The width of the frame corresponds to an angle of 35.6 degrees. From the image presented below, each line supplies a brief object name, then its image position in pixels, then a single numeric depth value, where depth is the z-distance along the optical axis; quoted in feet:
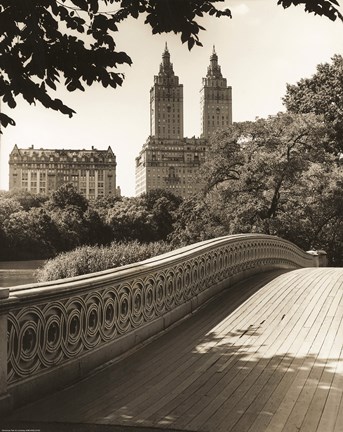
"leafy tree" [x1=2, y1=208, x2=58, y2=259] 195.42
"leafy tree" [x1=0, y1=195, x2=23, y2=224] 208.58
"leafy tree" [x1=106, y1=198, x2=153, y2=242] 282.77
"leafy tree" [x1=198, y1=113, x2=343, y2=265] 93.76
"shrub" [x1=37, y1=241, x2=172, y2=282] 59.16
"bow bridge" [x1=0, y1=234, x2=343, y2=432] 15.35
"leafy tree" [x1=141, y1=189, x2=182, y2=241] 290.35
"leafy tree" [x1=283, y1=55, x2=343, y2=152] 108.17
